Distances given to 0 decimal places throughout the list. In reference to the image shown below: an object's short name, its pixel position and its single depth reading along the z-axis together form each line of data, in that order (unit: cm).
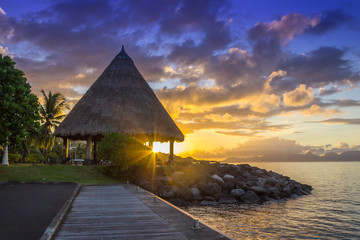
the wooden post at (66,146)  3556
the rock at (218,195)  2445
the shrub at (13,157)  3922
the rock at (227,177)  2902
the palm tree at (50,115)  4509
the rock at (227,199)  2414
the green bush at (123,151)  2580
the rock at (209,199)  2394
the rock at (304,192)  3300
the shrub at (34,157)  3700
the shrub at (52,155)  3822
